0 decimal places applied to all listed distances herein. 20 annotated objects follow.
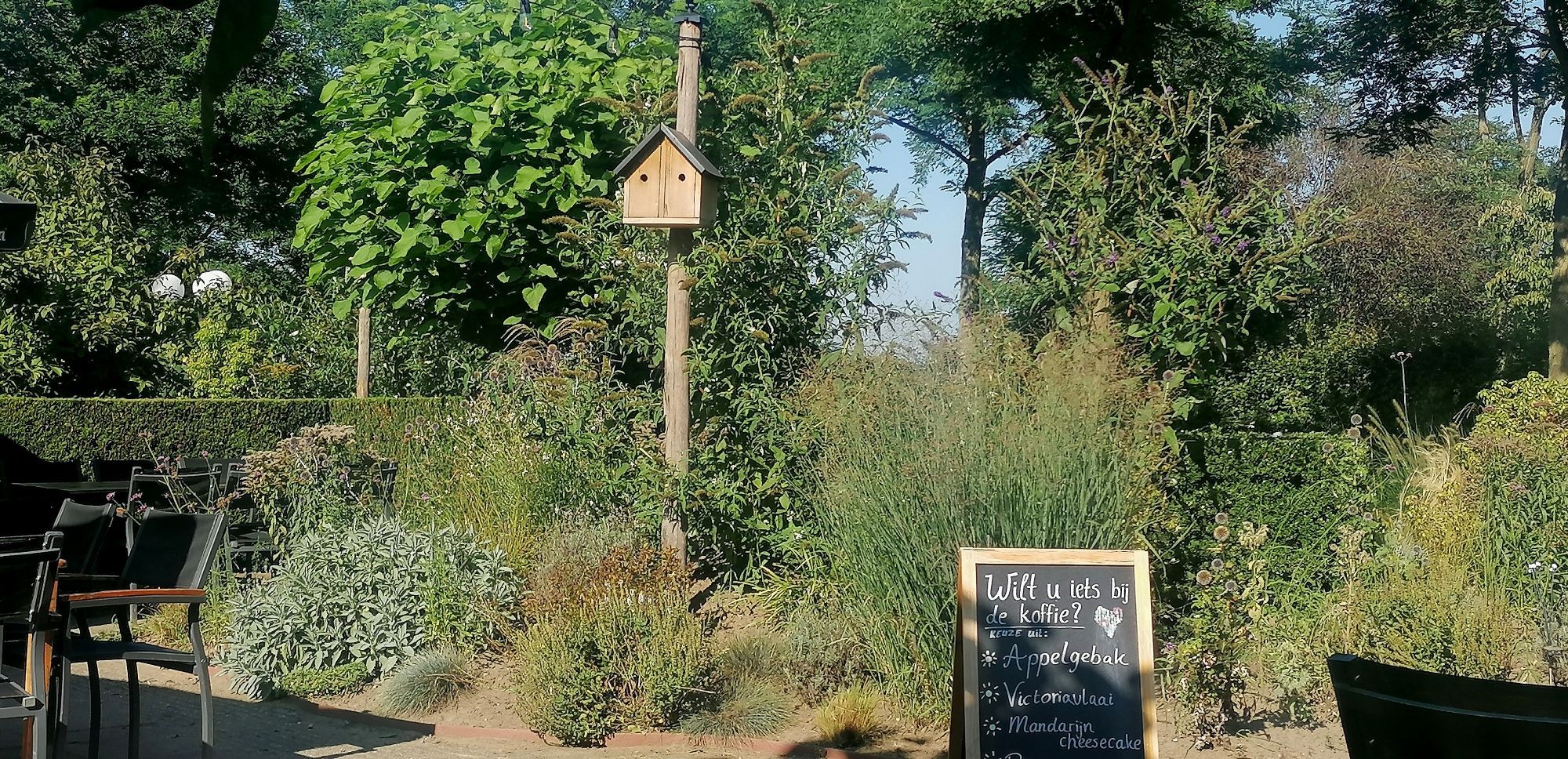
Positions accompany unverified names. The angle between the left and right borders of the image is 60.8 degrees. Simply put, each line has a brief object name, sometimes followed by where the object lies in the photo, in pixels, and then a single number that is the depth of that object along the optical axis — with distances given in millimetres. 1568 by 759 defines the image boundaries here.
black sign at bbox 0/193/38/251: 5516
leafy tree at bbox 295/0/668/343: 8945
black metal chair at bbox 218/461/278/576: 7645
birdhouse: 6434
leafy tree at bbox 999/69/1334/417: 5922
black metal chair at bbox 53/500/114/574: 5055
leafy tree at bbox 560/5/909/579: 6488
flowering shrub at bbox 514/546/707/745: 5203
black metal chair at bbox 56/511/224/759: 4508
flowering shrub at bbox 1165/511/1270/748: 5145
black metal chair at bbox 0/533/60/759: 3896
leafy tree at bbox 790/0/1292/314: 16578
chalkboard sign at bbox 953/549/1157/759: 3977
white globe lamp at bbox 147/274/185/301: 15062
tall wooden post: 6504
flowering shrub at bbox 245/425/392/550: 7090
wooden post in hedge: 13114
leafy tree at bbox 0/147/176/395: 13945
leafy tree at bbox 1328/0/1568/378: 15586
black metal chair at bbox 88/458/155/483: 8859
